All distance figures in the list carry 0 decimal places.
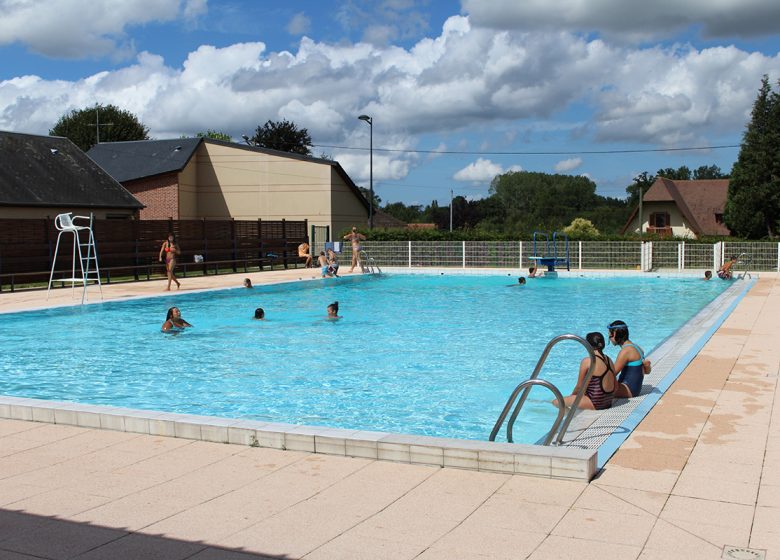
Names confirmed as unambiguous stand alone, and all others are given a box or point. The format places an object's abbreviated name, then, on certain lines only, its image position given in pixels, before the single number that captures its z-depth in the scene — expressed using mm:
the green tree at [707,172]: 127750
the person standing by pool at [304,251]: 32600
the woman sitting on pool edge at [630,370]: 7984
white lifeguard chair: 23984
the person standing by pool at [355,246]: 31109
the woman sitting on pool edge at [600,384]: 7785
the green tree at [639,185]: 101125
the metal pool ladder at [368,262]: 32656
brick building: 42000
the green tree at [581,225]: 57281
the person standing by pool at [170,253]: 22156
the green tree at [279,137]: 74312
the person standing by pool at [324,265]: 28016
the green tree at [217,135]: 87562
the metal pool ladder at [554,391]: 5970
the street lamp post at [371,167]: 38812
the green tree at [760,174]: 45281
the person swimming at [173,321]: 15195
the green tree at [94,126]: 68625
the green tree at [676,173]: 107562
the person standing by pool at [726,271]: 26281
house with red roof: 65250
